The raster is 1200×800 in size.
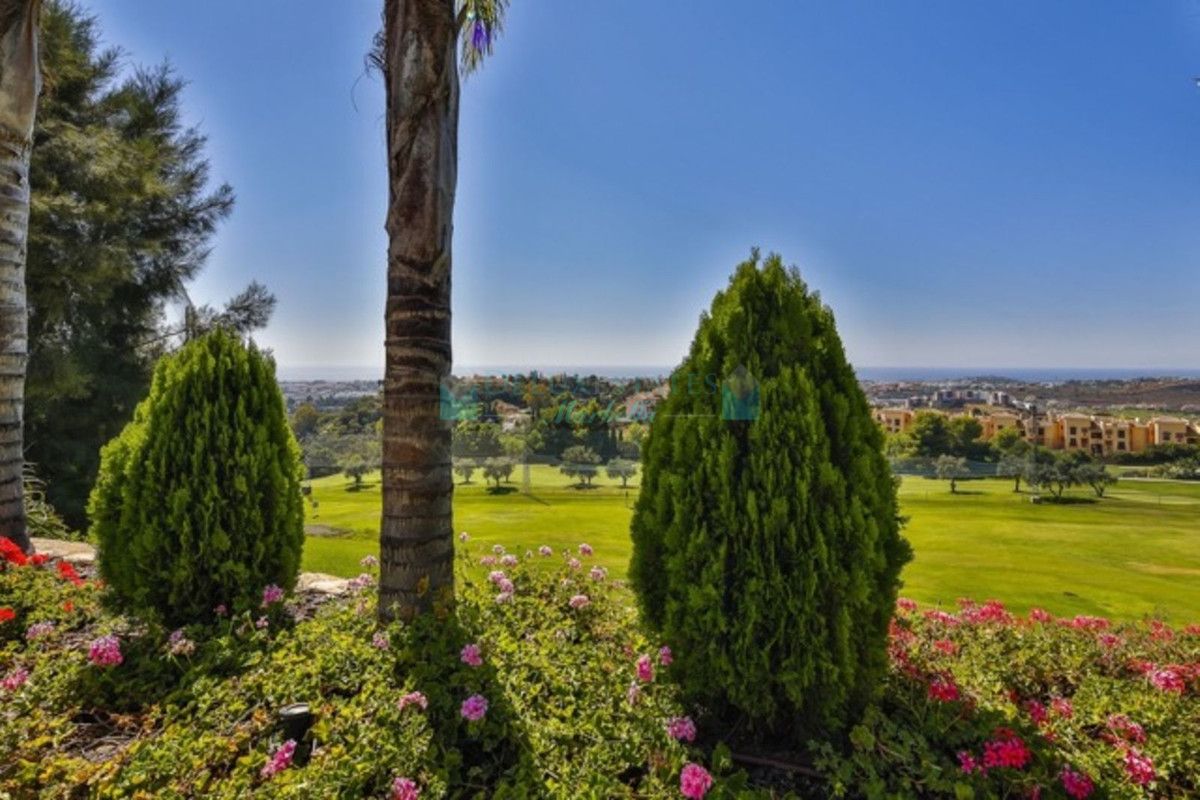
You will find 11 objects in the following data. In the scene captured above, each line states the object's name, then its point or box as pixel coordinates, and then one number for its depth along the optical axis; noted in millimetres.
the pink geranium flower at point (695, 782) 1553
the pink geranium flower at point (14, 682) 2281
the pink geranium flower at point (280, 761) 1692
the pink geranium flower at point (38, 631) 2800
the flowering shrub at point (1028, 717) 1702
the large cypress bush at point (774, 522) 1927
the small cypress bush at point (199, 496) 2953
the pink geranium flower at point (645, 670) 2121
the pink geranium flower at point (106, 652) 2389
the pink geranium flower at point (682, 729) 1860
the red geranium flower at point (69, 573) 3706
